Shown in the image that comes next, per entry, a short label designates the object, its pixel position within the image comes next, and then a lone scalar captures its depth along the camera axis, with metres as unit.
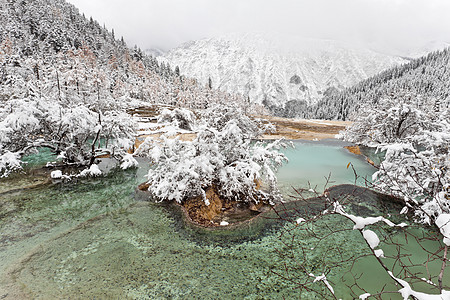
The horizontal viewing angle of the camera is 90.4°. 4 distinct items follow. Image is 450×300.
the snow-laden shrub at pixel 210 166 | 13.43
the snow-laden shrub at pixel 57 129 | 15.62
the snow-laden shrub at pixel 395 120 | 20.30
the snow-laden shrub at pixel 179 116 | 17.47
